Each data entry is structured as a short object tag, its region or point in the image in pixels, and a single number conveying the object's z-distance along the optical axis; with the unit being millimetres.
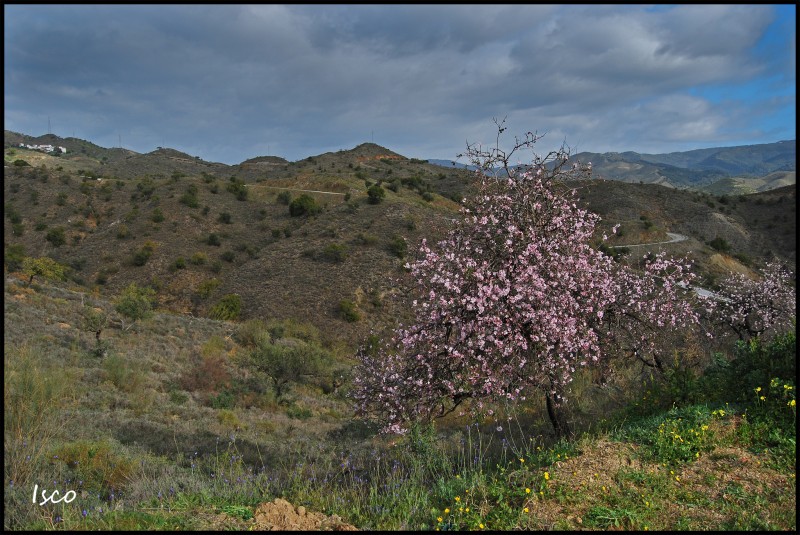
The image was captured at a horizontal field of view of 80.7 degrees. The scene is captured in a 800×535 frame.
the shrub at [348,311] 37125
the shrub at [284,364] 22406
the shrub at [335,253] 45288
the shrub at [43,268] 36572
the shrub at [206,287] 44188
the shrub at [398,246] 45056
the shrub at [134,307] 27875
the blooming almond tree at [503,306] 7035
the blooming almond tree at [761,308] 16594
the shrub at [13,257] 39922
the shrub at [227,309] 39594
